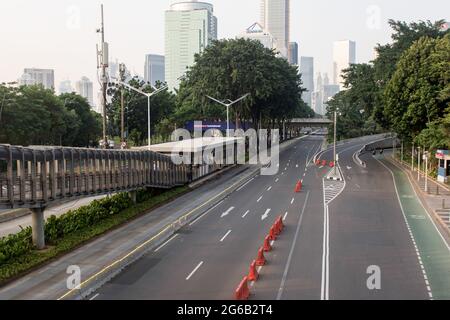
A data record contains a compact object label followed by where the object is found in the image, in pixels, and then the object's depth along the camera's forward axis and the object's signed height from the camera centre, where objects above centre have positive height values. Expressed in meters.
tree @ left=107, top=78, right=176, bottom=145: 85.50 +3.09
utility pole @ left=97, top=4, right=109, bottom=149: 33.17 +4.30
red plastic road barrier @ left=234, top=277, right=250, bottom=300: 19.06 -6.10
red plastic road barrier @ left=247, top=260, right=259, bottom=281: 21.78 -6.13
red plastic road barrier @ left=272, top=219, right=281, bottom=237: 30.30 -5.97
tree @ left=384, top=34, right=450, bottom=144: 54.38 +4.36
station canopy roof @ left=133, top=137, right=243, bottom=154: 48.62 -1.71
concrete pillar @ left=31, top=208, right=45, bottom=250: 27.20 -5.27
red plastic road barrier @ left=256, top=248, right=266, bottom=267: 24.25 -6.19
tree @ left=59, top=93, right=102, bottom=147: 82.38 +1.52
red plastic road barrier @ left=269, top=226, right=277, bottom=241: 29.13 -6.07
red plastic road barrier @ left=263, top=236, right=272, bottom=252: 26.93 -6.14
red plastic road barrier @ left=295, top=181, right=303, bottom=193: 48.83 -5.66
